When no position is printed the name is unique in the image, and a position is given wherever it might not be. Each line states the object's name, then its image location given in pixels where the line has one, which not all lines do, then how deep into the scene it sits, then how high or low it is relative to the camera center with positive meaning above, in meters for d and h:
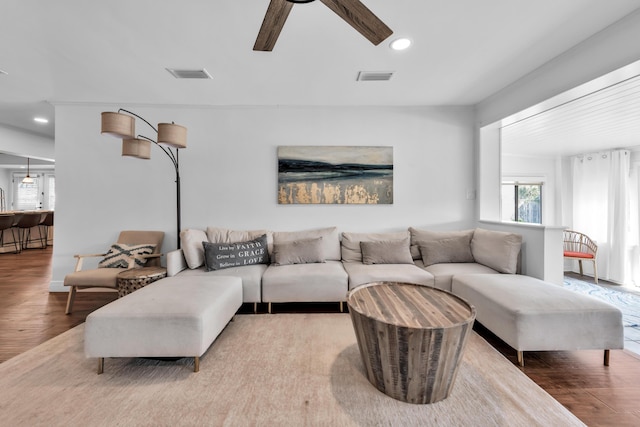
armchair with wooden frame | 2.82 -0.70
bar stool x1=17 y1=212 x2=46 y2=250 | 6.41 -0.32
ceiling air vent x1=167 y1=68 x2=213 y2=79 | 2.80 +1.45
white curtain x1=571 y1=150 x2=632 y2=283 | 4.63 +0.10
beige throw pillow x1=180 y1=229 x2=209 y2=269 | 3.11 -0.43
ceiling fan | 1.37 +1.03
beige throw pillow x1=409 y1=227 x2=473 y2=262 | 3.41 -0.32
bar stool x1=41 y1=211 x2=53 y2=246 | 7.25 -0.34
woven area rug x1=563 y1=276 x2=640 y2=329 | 2.95 -1.19
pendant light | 8.76 +1.04
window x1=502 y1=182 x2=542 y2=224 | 5.84 +0.21
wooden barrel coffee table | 1.46 -0.74
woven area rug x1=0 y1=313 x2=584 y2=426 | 1.47 -1.11
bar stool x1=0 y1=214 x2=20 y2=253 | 5.88 -0.30
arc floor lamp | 2.50 +0.77
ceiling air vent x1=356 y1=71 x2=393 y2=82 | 2.83 +1.45
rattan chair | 4.65 -0.67
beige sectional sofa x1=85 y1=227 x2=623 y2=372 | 1.92 -0.65
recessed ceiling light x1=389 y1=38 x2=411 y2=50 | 2.26 +1.42
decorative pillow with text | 3.04 -0.49
